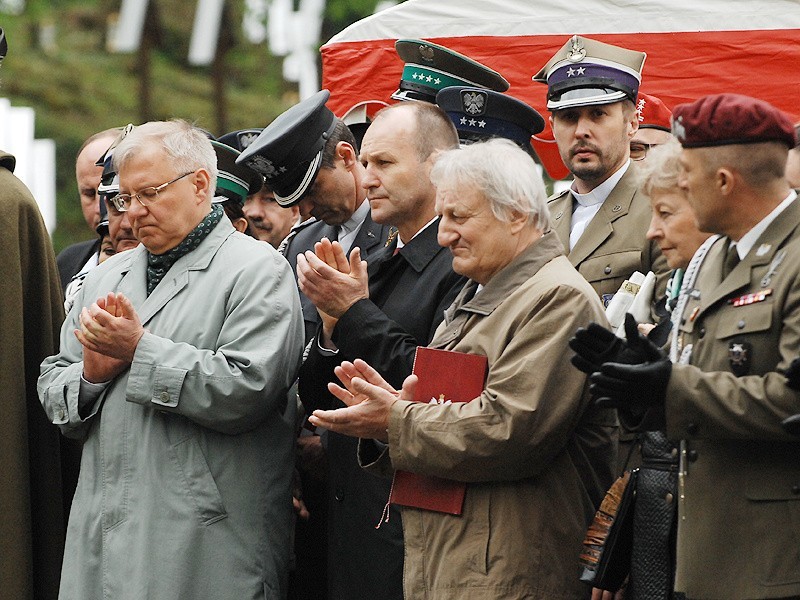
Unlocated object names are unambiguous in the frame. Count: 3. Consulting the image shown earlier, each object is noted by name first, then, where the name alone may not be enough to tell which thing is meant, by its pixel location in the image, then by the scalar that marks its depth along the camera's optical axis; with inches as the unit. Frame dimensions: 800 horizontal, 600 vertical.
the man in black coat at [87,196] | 527.0
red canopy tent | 513.3
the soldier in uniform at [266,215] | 532.4
